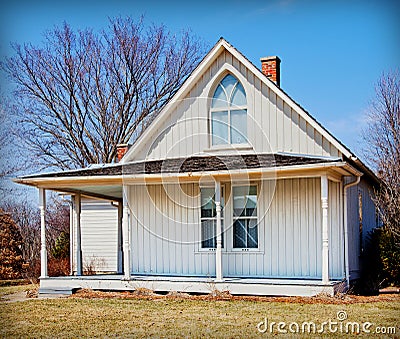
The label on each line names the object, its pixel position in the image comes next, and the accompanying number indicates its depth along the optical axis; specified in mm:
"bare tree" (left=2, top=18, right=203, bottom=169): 31375
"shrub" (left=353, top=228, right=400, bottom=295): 15766
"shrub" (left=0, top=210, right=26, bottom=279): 19906
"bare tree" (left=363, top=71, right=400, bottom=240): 17266
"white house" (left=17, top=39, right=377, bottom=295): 14352
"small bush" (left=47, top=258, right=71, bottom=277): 21047
